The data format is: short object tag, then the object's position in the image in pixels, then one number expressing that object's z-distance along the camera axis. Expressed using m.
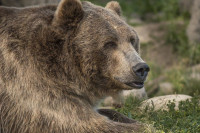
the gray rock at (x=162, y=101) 12.58
